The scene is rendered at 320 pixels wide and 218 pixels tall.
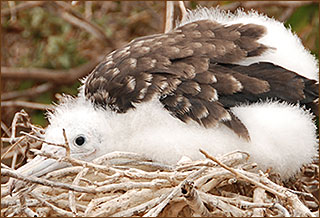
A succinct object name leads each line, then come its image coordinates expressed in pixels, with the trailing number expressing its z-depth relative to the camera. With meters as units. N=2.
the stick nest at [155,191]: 2.56
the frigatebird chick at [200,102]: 2.97
